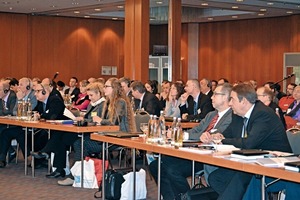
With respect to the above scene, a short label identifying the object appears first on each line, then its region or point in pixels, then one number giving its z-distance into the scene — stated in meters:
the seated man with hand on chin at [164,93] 12.23
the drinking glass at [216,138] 5.30
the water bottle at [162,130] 5.88
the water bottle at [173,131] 5.62
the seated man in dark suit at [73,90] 15.38
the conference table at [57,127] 7.51
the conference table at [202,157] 4.09
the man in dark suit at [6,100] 10.05
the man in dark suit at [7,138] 9.50
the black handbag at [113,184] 6.68
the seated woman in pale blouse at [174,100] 10.23
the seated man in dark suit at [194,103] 9.41
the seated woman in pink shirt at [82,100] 12.74
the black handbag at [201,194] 5.47
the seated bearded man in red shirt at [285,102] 12.71
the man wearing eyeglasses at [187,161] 6.10
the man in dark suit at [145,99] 10.20
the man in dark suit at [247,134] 4.86
